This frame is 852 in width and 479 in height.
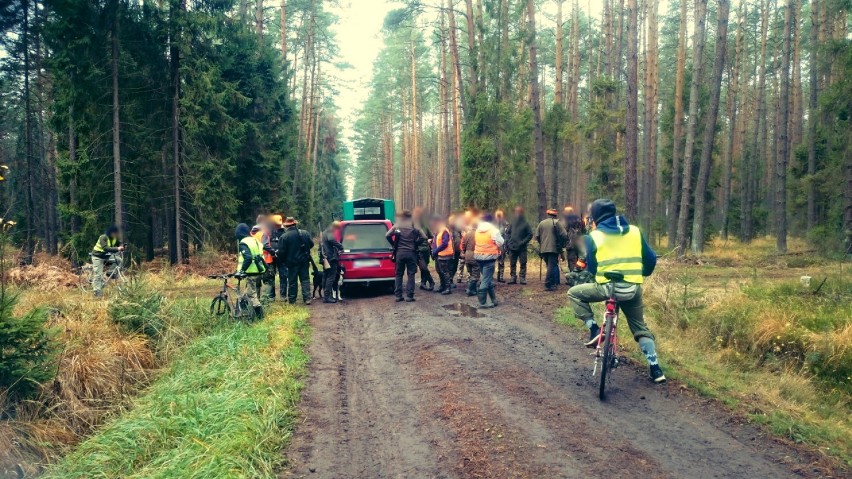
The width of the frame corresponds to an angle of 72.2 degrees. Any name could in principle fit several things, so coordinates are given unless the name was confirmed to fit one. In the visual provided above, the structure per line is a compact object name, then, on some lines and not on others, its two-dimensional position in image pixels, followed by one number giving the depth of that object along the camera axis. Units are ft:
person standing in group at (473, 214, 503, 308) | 38.70
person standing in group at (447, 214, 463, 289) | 48.93
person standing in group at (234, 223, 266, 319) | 36.99
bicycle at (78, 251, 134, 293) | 45.42
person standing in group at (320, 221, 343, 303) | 44.11
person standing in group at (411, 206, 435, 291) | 45.93
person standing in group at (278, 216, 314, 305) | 42.80
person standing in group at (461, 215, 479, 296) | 44.02
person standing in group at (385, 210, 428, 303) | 42.57
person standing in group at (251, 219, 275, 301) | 43.32
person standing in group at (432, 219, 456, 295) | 46.37
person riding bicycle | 21.79
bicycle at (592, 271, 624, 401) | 21.27
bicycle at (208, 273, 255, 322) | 37.60
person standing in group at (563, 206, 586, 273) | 46.91
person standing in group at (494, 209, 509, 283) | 50.83
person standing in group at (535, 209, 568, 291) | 44.80
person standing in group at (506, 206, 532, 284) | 47.80
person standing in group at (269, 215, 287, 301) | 45.21
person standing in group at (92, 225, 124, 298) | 46.19
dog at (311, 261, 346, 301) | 45.51
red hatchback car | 45.42
